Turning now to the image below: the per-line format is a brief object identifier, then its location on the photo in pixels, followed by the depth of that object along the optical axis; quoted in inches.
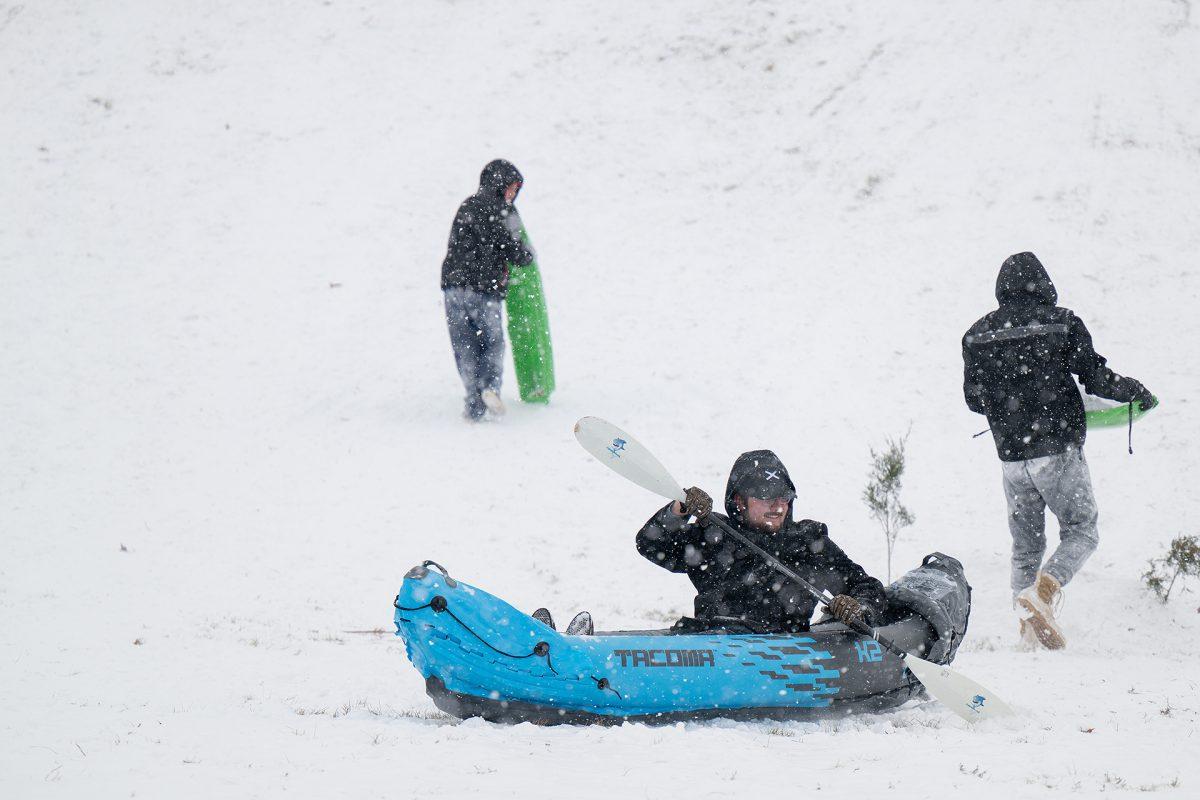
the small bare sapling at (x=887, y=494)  665.6
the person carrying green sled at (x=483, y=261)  847.1
